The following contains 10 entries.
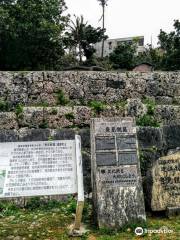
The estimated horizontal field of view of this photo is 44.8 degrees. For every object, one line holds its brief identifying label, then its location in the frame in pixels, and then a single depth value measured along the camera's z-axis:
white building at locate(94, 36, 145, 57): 23.58
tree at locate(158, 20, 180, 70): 9.49
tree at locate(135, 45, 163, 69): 14.62
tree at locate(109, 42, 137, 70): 13.16
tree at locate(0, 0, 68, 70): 9.83
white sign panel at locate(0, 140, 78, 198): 2.66
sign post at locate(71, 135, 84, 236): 2.62
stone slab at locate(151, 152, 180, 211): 3.17
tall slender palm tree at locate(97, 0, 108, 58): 18.40
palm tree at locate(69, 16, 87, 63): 15.28
